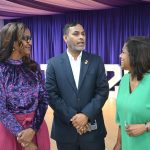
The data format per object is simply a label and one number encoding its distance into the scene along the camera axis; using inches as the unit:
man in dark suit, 93.6
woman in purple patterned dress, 74.6
